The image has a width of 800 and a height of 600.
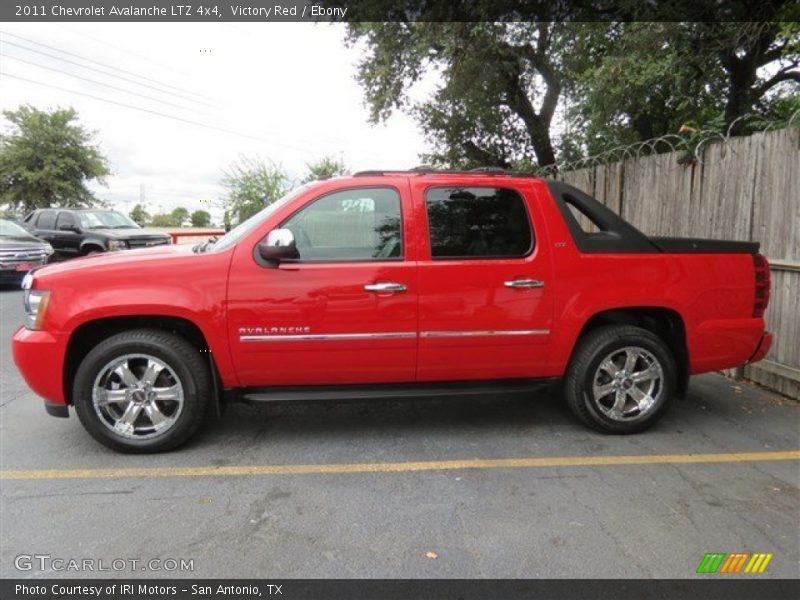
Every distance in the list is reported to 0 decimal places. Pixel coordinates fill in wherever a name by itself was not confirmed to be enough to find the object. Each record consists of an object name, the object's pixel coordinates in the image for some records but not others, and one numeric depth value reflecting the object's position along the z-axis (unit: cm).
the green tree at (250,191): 2072
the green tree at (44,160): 3091
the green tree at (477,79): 970
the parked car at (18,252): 1227
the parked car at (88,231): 1394
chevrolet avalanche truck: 373
